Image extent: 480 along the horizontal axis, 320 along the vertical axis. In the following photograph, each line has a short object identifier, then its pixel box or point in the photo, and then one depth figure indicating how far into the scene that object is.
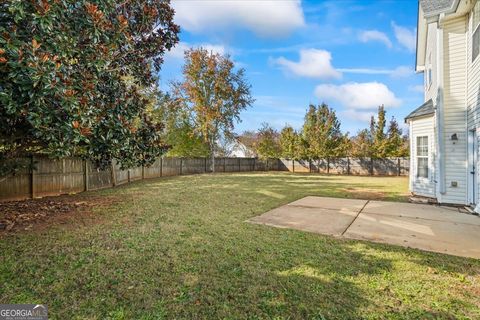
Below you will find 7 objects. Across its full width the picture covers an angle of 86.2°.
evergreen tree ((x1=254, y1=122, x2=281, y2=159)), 26.58
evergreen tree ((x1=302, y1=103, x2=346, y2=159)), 23.88
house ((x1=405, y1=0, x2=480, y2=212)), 6.64
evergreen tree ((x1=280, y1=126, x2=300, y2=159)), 25.58
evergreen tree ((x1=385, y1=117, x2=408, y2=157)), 22.33
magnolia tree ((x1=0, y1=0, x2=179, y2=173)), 3.27
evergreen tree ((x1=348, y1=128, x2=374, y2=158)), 22.67
